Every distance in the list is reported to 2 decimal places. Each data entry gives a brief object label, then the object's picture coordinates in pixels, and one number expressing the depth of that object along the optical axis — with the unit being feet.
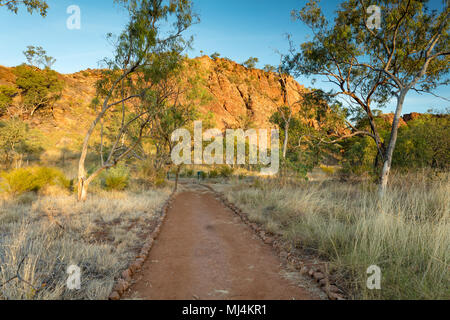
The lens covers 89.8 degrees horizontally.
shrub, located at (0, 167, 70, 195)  30.17
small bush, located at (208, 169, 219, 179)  87.20
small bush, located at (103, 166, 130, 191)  39.52
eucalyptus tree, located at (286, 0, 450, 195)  28.25
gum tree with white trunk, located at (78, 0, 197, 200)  28.02
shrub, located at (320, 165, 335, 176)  103.83
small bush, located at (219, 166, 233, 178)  84.79
